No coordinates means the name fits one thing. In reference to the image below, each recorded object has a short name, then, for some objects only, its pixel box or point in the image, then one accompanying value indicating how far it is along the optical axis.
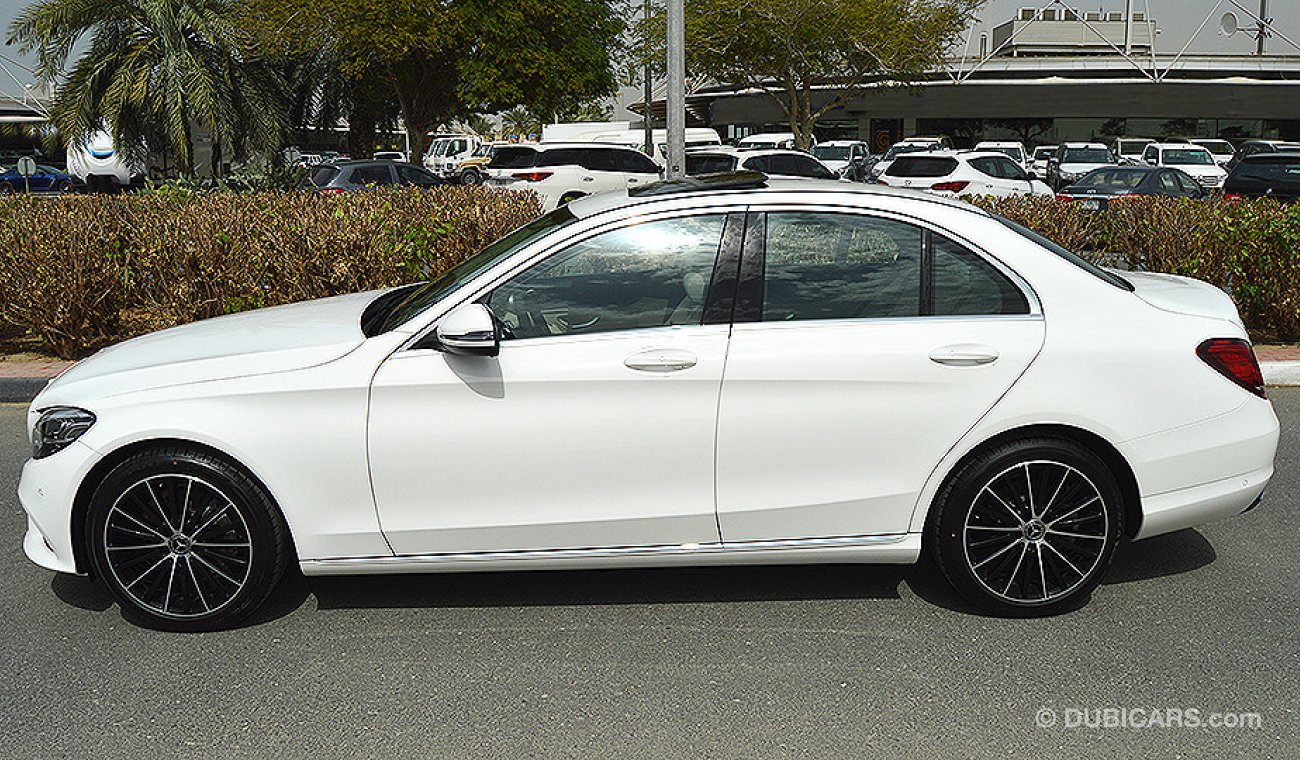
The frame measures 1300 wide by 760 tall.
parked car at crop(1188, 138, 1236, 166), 40.82
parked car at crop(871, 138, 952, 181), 33.91
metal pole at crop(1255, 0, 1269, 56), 64.38
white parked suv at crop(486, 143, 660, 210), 24.17
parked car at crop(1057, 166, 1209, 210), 20.59
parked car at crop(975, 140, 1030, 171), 34.09
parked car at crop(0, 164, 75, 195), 34.84
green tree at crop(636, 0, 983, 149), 41.88
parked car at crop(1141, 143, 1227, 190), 32.94
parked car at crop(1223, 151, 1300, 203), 20.08
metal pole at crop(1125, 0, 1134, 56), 58.21
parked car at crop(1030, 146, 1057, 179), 36.55
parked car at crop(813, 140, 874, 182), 35.72
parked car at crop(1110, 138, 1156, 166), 42.77
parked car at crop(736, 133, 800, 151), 38.41
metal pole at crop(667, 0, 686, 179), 11.79
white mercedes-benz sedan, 4.26
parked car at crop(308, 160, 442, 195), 23.27
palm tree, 24.42
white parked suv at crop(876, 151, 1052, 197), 22.52
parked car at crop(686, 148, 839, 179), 25.38
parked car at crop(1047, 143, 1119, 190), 32.20
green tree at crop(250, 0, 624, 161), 28.17
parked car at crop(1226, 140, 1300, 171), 32.33
